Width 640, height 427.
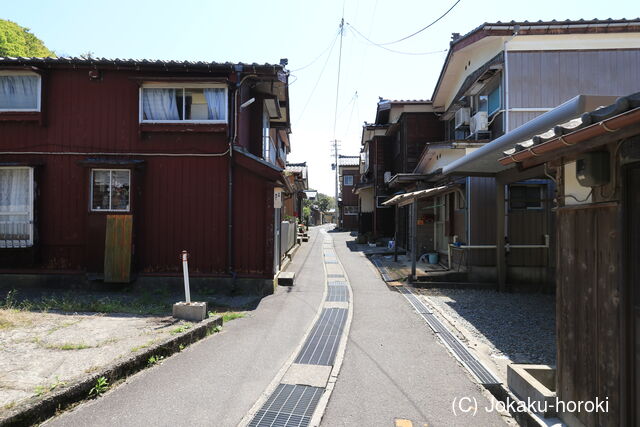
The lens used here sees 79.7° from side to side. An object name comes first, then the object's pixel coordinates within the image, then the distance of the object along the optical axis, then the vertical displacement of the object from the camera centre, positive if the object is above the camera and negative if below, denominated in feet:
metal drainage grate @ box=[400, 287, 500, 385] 16.51 -6.79
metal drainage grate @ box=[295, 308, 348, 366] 18.44 -6.79
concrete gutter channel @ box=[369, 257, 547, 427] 12.50 -6.79
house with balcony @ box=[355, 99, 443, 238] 60.95 +12.87
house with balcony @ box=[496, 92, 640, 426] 9.61 -1.09
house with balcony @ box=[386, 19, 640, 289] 35.73 +11.12
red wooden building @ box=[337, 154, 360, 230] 141.18 +8.66
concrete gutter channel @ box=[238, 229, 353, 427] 12.81 -6.73
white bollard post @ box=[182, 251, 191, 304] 23.80 -3.71
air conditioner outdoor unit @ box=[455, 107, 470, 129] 44.93 +12.17
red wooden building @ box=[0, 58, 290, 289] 33.19 +4.10
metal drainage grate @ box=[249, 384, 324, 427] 12.64 -6.72
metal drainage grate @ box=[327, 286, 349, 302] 31.71 -6.64
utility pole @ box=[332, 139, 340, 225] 146.92 +19.50
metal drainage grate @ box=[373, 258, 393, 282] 40.04 -6.15
